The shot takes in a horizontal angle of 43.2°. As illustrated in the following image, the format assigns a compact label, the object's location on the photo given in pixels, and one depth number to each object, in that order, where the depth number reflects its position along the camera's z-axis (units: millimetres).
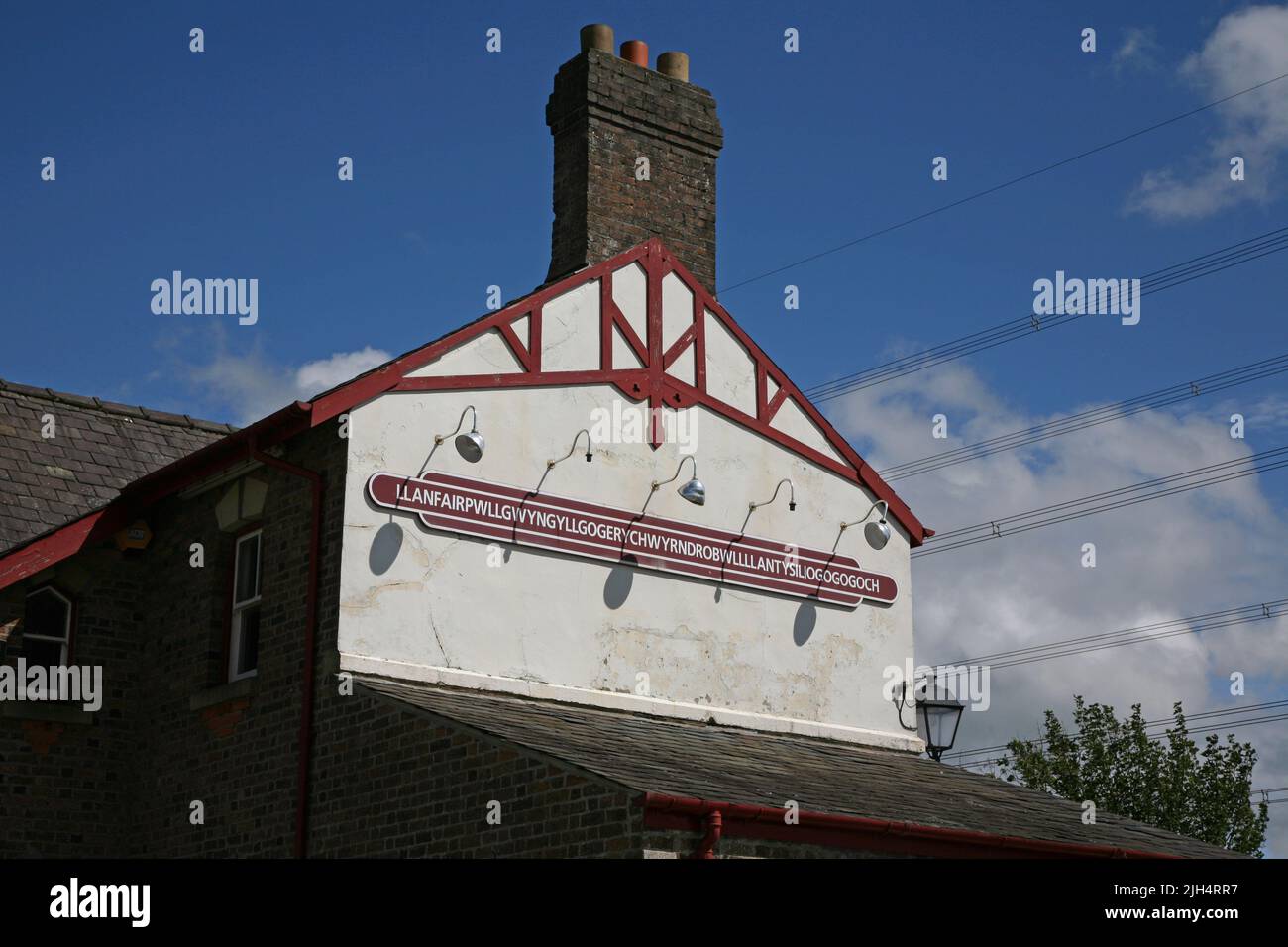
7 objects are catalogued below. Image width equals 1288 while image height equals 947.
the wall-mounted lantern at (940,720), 15828
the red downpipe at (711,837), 11312
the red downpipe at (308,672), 14055
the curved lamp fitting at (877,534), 18453
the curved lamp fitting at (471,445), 15109
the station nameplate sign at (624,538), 14953
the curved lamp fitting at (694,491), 16469
